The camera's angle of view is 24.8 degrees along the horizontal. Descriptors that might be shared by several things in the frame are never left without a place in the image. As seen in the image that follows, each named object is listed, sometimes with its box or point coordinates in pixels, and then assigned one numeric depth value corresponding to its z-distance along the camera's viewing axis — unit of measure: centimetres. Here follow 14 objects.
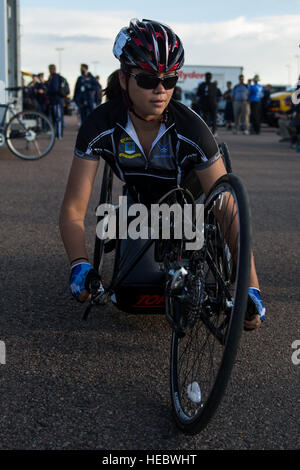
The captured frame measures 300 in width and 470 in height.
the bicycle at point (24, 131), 1223
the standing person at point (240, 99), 2259
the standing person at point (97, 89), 1877
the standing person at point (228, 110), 2695
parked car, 2555
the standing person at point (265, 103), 2595
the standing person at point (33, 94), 2132
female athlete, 312
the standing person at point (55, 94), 1747
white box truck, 3912
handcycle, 232
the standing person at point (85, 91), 1848
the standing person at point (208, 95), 2014
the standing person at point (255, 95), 2214
